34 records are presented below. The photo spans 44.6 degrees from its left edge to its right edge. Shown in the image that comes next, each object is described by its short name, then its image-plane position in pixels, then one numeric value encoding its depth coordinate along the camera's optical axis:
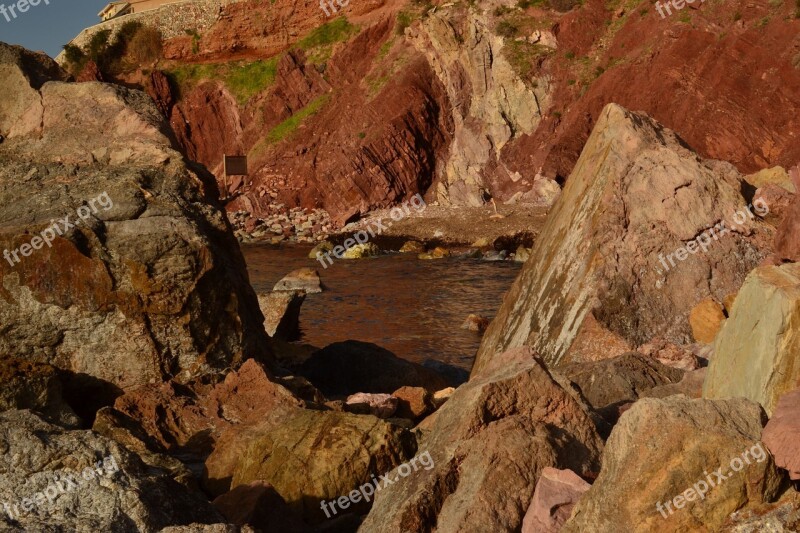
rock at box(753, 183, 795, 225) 10.83
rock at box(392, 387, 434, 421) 8.65
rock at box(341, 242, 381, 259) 29.00
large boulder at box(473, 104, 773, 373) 9.81
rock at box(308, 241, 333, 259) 30.23
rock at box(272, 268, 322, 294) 22.39
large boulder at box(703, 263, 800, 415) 4.84
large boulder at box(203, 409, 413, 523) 5.73
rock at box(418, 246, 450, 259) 28.42
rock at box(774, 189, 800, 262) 6.63
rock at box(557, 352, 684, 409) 7.31
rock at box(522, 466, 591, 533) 4.26
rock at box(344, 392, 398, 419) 8.09
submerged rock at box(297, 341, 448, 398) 10.57
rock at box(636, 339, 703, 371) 8.27
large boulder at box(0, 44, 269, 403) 8.20
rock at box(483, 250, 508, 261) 27.29
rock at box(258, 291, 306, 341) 14.94
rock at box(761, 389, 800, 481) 4.03
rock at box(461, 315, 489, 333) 17.56
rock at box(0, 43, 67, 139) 10.08
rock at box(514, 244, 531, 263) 26.02
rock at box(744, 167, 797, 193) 13.96
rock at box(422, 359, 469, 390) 12.20
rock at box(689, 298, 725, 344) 9.38
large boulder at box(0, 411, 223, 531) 4.13
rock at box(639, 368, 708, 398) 6.54
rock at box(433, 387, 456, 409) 9.26
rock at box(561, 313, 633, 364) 9.45
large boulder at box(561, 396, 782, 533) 3.99
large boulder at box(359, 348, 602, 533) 4.46
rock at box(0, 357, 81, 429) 6.94
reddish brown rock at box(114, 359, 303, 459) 7.25
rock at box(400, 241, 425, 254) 30.11
